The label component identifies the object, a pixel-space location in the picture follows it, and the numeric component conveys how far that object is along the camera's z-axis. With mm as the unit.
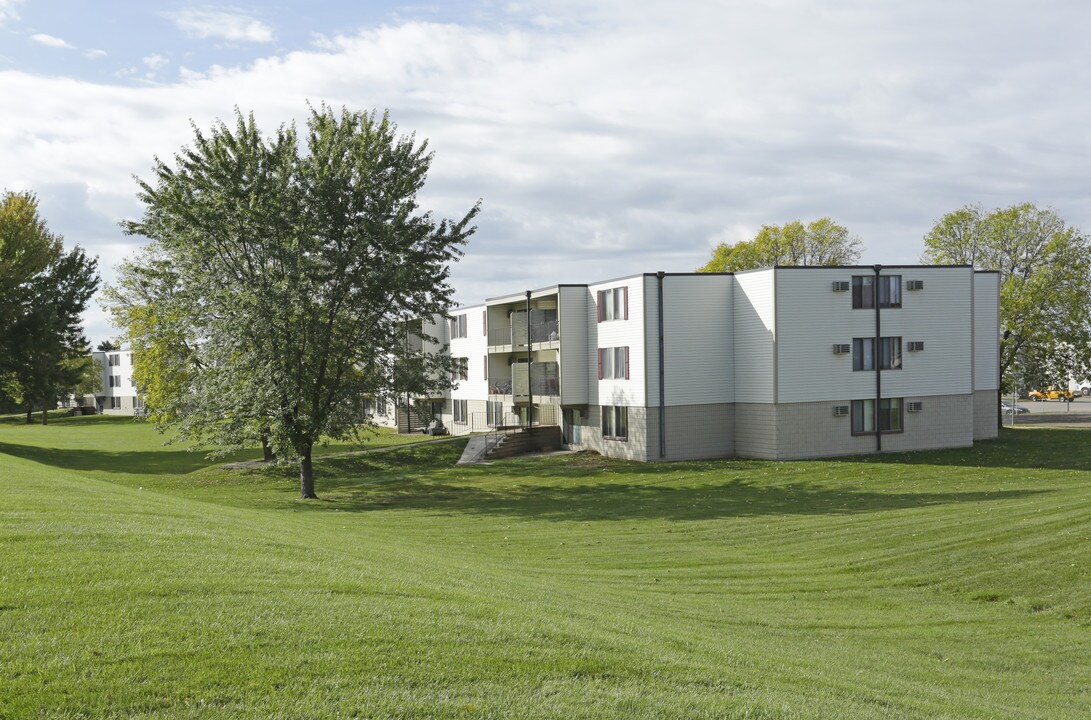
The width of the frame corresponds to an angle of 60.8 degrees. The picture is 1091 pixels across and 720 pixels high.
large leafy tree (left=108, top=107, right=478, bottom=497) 32469
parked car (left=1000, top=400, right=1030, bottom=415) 71625
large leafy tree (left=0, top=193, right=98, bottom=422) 53906
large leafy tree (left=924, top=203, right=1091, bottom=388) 57406
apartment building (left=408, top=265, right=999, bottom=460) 41375
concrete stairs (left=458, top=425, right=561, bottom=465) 47469
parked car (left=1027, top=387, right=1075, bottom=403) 93350
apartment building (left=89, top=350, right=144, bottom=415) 114481
